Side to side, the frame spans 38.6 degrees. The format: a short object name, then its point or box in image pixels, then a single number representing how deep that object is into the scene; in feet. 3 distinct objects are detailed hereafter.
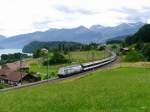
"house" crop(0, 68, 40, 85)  176.91
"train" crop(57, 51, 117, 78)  141.64
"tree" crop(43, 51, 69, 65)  269.58
